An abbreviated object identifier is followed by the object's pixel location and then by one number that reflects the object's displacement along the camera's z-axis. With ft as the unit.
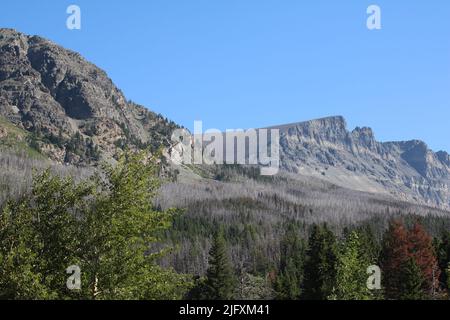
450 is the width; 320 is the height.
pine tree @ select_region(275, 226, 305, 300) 284.61
